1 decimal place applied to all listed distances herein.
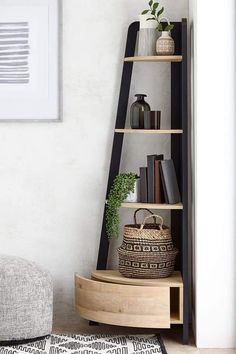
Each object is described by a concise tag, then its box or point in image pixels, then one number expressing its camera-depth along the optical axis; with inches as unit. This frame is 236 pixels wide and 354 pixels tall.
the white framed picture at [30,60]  171.0
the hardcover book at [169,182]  161.5
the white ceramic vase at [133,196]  164.1
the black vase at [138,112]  164.2
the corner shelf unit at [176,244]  155.0
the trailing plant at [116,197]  162.7
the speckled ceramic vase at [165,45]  161.8
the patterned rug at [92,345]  149.0
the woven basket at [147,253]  159.2
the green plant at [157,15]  161.5
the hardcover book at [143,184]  163.0
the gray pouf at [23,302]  152.3
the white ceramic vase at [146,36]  163.9
